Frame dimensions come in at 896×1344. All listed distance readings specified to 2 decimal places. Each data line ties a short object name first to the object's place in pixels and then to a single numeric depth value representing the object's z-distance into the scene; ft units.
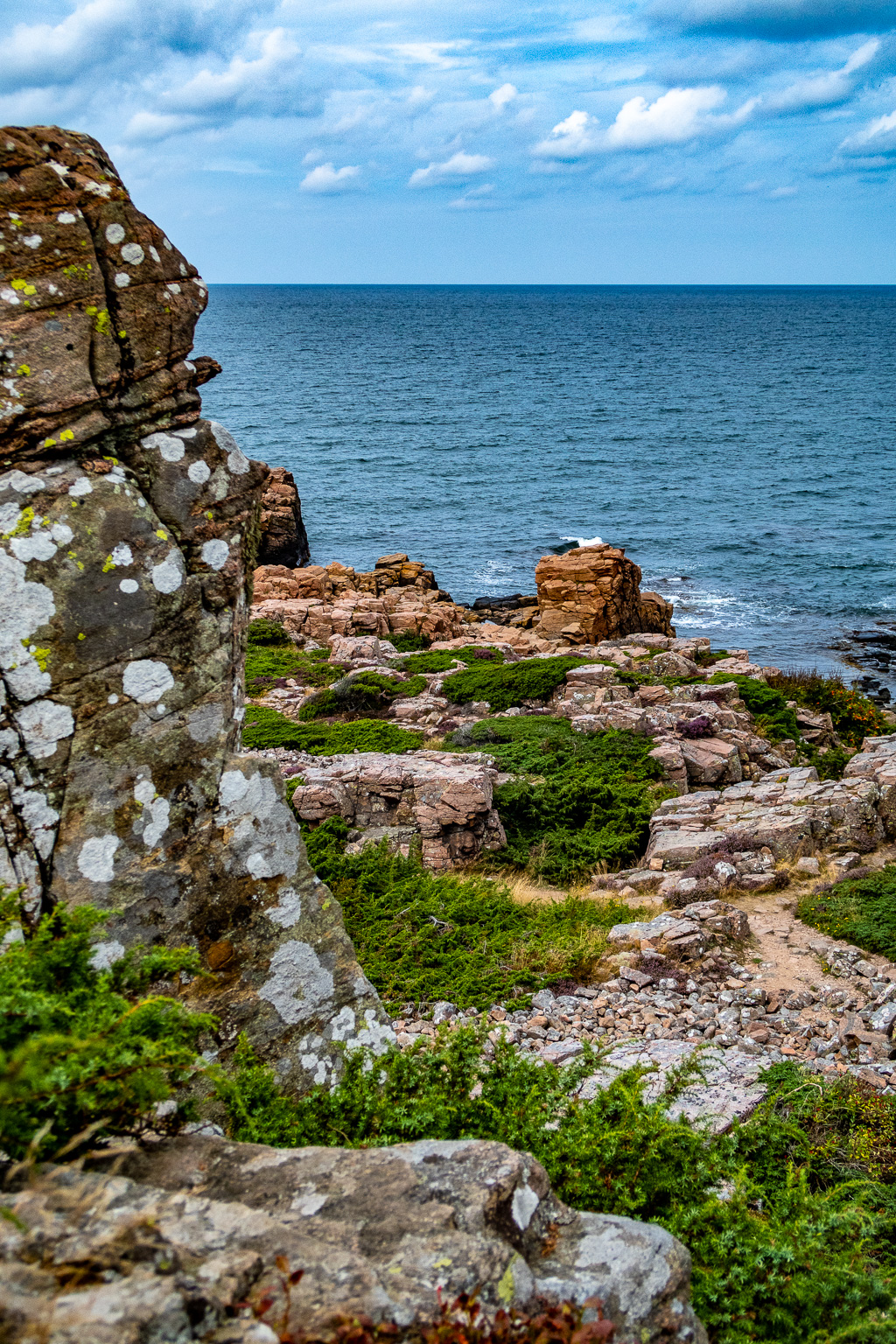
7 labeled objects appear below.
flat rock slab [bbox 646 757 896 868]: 43.50
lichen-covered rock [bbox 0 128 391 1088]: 17.72
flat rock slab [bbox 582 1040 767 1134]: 22.77
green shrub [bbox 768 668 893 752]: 71.10
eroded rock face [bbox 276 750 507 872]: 43.65
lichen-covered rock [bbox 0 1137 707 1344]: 7.76
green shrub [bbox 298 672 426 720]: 64.54
